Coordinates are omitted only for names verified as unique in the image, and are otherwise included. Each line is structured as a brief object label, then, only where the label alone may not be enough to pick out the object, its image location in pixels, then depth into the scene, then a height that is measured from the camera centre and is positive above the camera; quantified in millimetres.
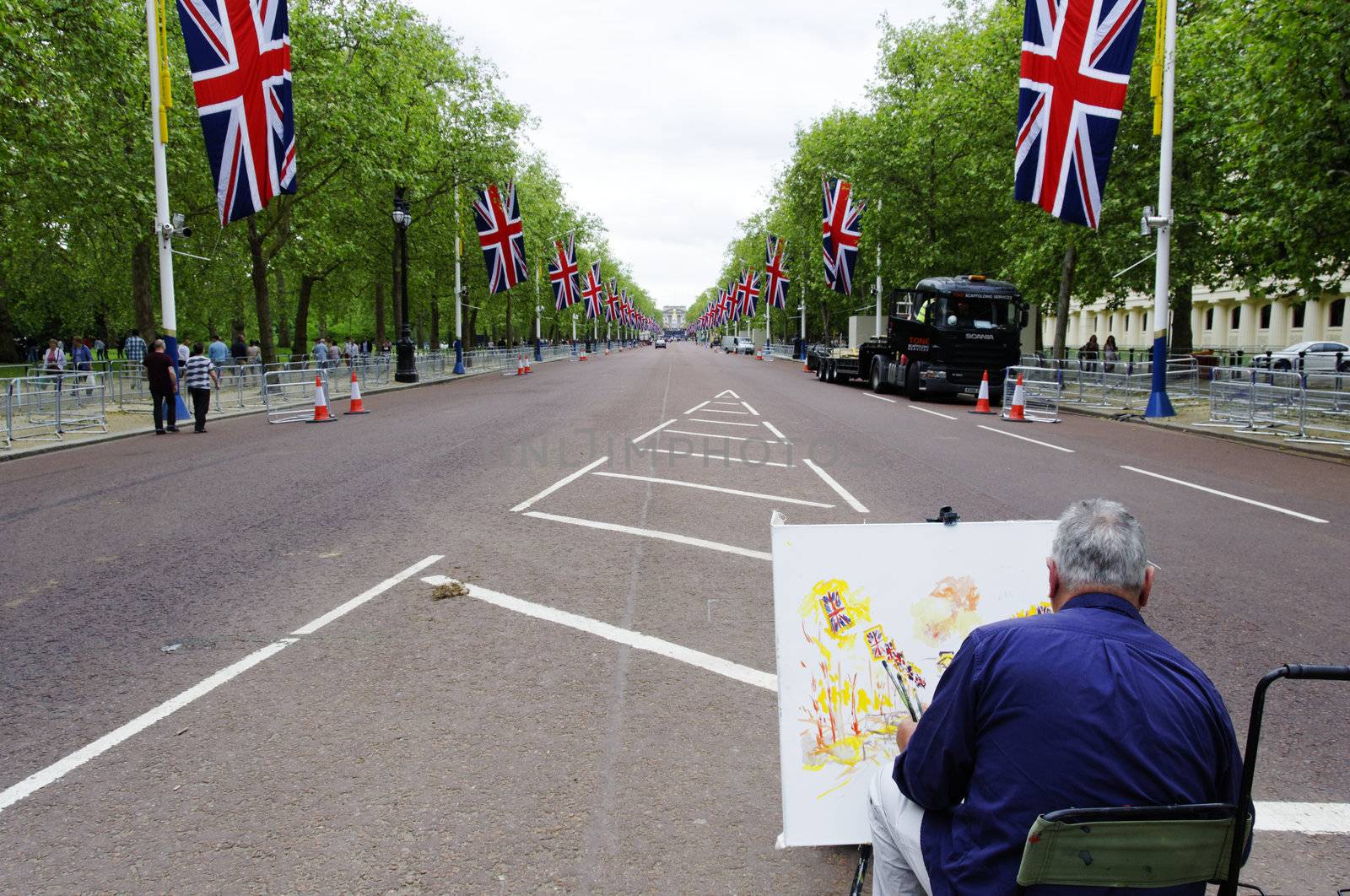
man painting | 1921 -825
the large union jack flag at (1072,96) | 17344 +5347
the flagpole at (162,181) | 18219 +3840
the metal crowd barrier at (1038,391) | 22453 -896
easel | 2812 -1663
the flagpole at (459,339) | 41812 +1069
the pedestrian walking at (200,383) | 18380 -433
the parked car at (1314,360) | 30922 -120
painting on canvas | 3045 -950
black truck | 24844 +746
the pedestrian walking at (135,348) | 34281 +594
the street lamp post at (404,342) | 33688 +803
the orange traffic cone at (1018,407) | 20234 -1103
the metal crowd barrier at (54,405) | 16344 -829
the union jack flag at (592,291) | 67125 +5410
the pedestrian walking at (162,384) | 17125 -424
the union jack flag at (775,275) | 53219 +5158
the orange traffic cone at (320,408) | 20016 -1060
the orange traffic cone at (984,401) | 21703 -1044
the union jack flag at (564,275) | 51719 +5123
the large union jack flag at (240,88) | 17031 +5468
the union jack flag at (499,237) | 36219 +5129
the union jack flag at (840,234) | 37812 +5449
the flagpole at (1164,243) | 19000 +2646
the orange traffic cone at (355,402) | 22438 -1042
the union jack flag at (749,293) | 74250 +5762
